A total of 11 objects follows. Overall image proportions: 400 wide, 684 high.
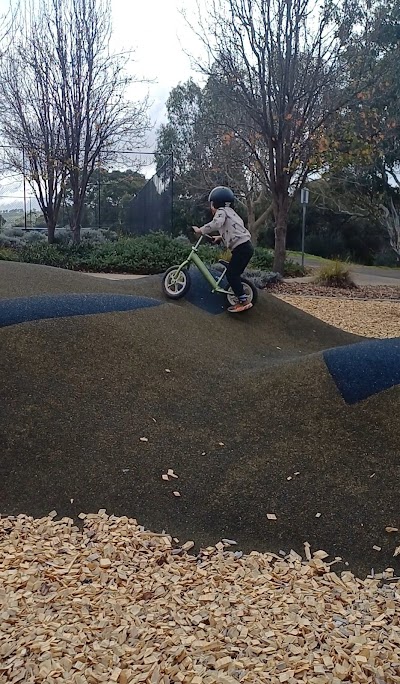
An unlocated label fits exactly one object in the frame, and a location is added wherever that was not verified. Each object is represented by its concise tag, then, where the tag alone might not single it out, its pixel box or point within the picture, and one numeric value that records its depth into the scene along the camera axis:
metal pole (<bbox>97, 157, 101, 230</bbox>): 28.62
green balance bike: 7.57
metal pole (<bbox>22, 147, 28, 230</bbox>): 21.28
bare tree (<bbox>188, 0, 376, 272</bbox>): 13.84
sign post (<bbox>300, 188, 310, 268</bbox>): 20.23
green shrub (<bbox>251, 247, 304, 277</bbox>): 18.77
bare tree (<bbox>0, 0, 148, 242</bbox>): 19.56
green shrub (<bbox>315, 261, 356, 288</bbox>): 15.80
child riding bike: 7.25
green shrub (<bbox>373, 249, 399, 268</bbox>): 32.12
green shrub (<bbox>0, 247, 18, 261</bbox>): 18.25
